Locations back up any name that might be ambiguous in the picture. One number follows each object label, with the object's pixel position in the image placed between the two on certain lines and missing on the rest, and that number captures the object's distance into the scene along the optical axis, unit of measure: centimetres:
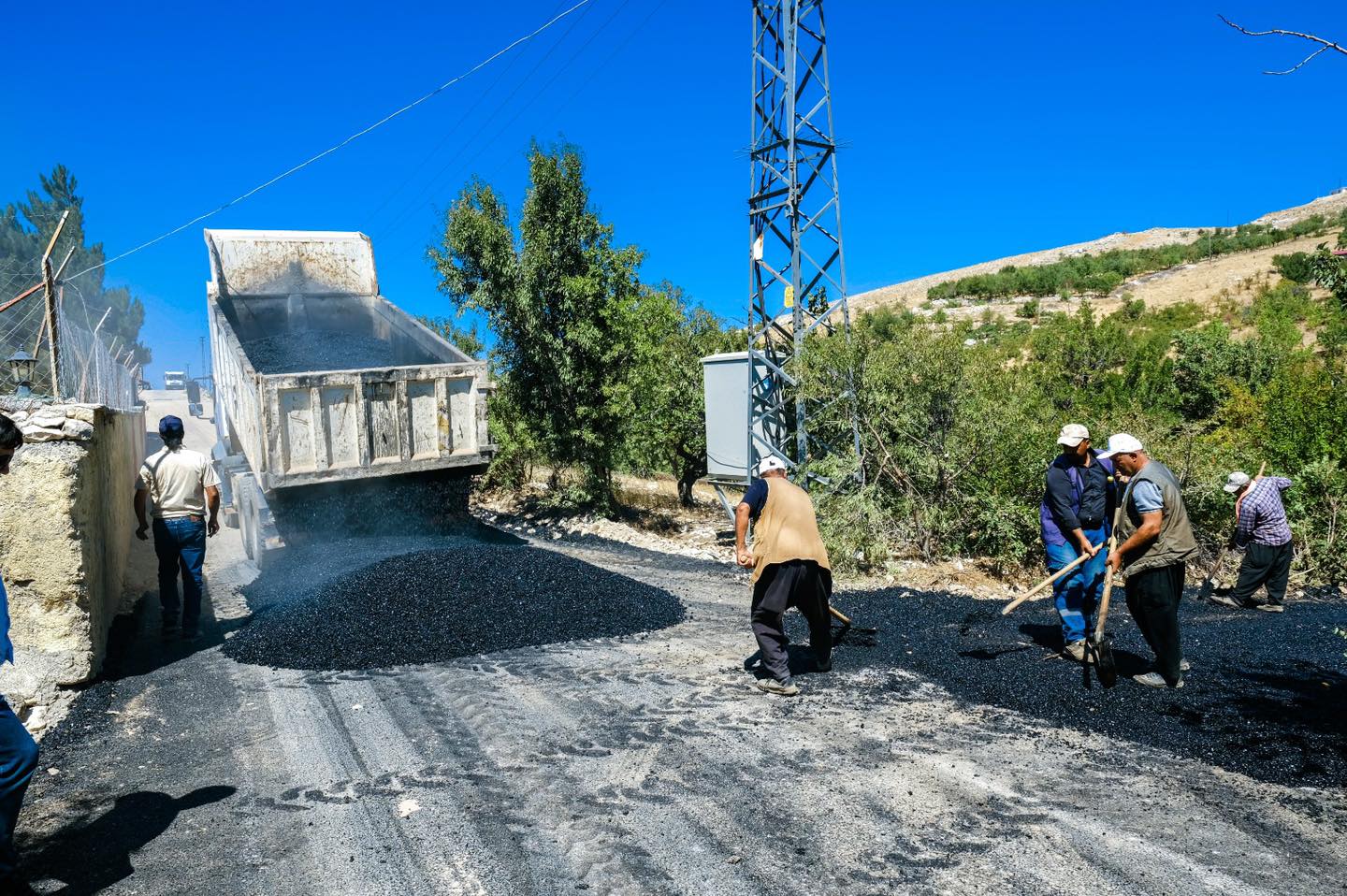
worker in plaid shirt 764
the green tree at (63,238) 2922
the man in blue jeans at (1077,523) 547
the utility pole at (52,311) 609
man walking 625
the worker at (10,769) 304
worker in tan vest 505
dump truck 845
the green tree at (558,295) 1284
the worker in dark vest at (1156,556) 473
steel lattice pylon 1055
